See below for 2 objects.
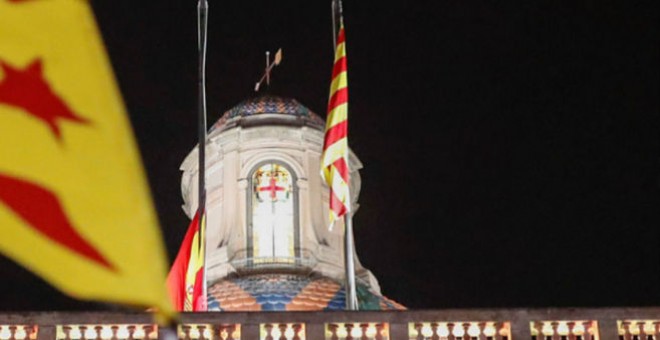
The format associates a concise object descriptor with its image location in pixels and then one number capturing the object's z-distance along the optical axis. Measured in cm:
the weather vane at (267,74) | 4859
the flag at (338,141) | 3025
